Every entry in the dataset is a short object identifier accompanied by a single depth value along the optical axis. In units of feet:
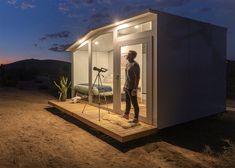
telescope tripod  25.73
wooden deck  15.19
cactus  29.09
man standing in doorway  16.79
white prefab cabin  16.90
